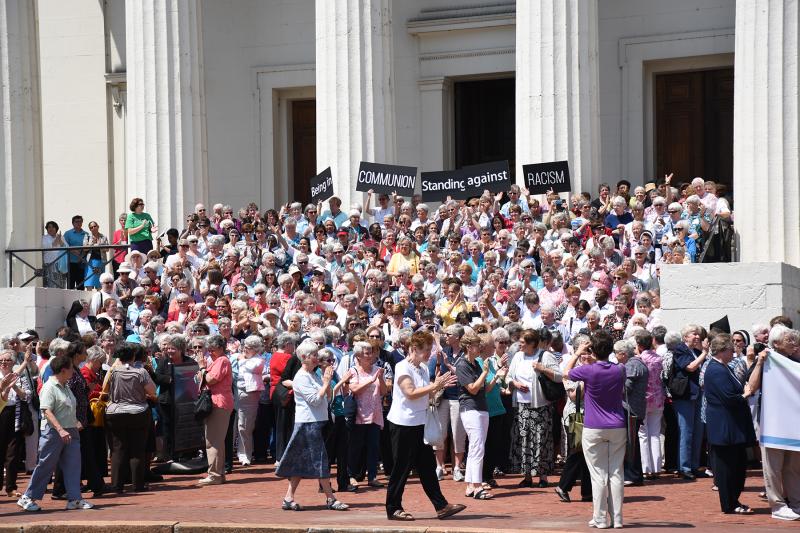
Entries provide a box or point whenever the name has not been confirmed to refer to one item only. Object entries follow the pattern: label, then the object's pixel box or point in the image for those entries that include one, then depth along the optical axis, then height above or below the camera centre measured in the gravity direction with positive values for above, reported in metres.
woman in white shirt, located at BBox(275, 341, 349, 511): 13.95 -2.01
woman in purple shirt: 12.62 -1.80
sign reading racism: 22.39 +0.68
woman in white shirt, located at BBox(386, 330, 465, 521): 13.10 -1.86
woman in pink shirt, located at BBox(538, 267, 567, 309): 18.53 -0.89
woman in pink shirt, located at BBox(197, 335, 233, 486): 16.09 -1.95
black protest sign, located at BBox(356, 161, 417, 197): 22.98 +0.72
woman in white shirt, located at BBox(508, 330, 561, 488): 15.27 -2.02
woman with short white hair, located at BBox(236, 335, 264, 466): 17.27 -1.89
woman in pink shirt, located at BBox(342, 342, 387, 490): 15.62 -2.12
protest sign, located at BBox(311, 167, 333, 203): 23.45 +0.64
